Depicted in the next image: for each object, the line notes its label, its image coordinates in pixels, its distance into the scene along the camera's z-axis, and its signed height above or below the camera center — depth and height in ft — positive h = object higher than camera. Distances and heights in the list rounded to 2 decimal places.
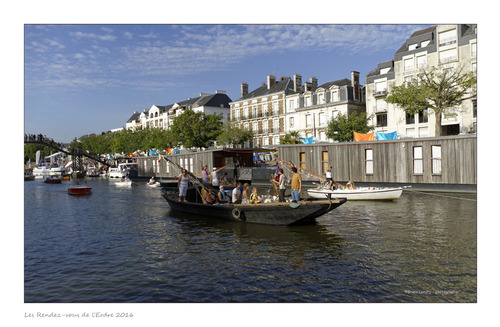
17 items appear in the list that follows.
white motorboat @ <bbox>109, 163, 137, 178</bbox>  214.48 -1.52
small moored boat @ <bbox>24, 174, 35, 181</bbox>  213.25 -4.05
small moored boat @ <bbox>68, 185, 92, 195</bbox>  119.14 -6.78
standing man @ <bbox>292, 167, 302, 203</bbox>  51.31 -2.93
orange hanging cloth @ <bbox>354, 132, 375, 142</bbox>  106.11 +7.73
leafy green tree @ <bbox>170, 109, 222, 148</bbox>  224.33 +22.72
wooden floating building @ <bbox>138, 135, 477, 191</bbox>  88.99 +0.86
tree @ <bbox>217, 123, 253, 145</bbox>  220.43 +18.33
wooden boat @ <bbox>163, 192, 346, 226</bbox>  50.90 -6.54
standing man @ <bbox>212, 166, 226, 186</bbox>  84.17 -2.83
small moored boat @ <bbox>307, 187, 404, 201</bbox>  79.20 -6.09
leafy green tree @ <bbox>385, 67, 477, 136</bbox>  112.37 +21.13
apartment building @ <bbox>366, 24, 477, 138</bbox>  131.85 +37.02
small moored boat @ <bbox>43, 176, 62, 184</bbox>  181.78 -5.47
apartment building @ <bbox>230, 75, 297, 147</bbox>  226.58 +35.24
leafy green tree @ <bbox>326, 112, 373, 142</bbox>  168.96 +17.16
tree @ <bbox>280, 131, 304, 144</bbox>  196.46 +15.84
